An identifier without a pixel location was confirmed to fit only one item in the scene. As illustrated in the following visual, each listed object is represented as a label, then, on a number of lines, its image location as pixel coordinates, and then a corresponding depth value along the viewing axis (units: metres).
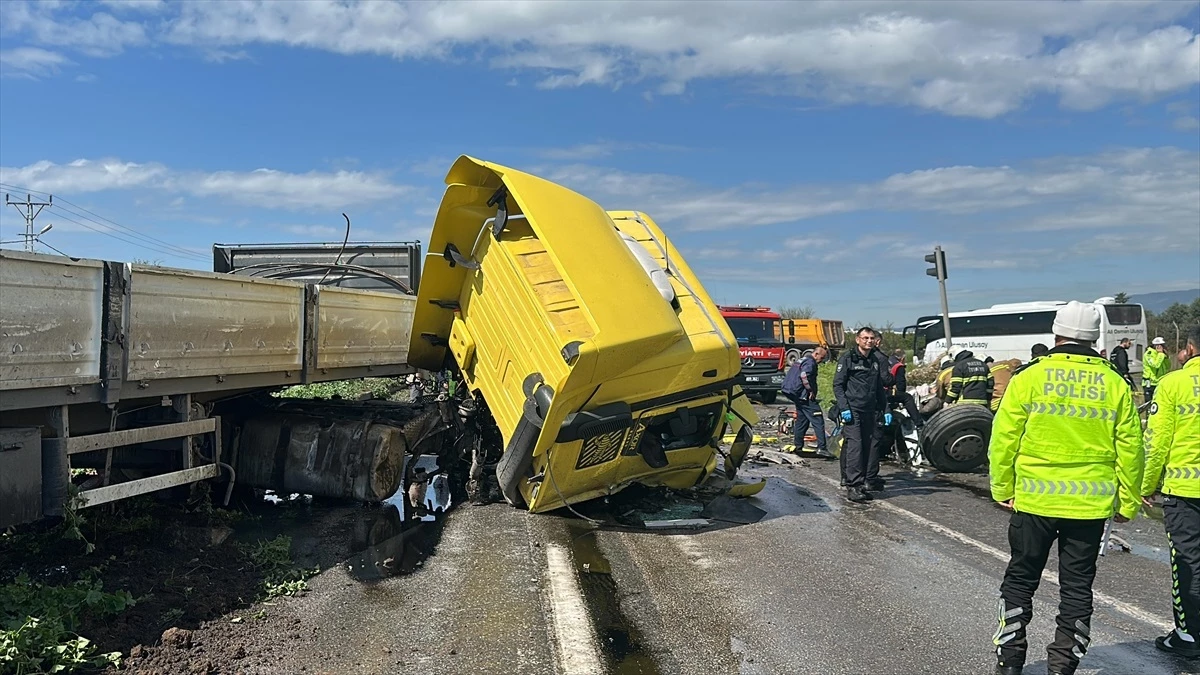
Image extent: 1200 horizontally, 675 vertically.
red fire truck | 19.91
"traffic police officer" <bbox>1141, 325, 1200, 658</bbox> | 4.18
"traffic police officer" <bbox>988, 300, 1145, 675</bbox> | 3.61
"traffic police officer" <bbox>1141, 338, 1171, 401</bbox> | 15.06
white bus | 24.72
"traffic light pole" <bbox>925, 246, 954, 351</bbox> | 14.27
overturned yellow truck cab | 5.82
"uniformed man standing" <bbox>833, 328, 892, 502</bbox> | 8.04
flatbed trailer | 4.02
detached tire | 8.82
